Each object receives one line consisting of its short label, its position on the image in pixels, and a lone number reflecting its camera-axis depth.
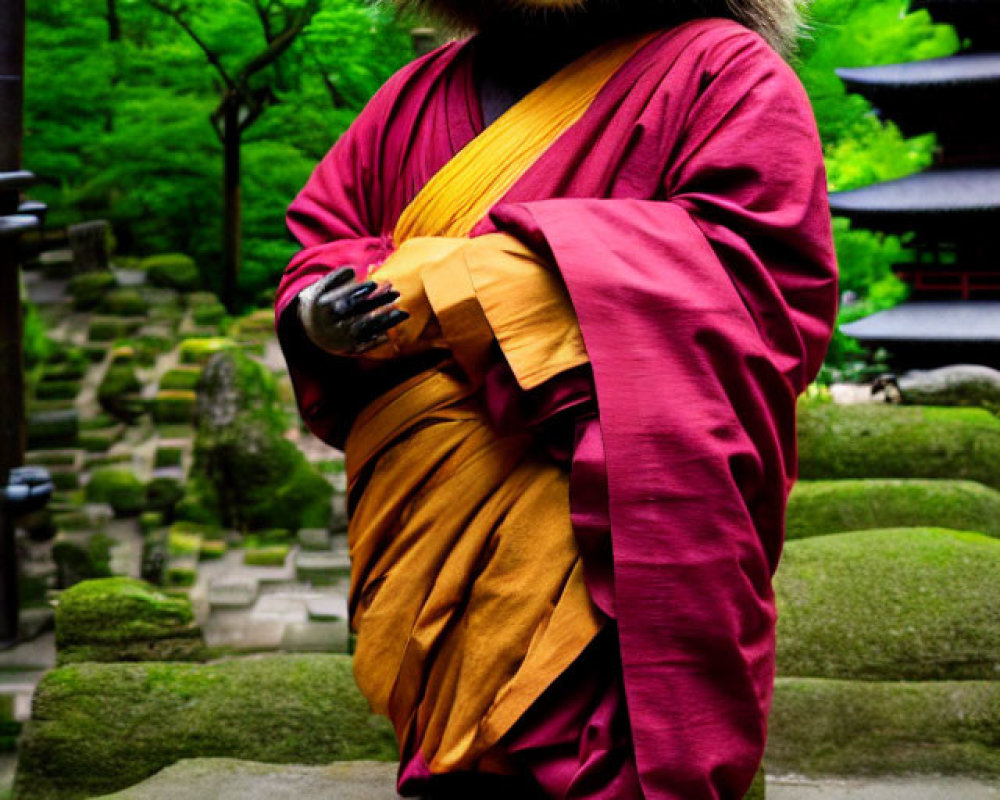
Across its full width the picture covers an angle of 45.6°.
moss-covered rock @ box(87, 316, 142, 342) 10.21
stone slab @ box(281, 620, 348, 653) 6.80
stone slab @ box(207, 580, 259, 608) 7.65
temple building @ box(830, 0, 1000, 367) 11.76
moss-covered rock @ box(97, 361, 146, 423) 9.46
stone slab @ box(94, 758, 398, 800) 2.96
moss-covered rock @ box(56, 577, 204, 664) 4.02
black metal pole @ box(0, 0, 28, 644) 4.56
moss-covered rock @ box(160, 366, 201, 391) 9.38
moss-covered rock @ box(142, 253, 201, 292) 10.45
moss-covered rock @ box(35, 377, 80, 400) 9.59
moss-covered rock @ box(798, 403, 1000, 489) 7.84
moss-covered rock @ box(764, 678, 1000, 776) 3.69
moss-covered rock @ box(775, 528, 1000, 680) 4.20
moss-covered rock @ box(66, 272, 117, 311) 10.45
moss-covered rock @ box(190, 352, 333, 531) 8.32
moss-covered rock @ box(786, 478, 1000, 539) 6.74
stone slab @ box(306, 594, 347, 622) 7.36
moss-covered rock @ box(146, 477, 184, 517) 8.60
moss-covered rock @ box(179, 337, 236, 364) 9.60
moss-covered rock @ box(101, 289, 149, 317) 10.38
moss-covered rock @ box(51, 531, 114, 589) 8.04
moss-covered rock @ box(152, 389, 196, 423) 9.28
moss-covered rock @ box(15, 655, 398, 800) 3.41
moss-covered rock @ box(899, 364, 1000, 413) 8.75
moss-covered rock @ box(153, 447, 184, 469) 8.86
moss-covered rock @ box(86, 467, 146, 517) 8.60
